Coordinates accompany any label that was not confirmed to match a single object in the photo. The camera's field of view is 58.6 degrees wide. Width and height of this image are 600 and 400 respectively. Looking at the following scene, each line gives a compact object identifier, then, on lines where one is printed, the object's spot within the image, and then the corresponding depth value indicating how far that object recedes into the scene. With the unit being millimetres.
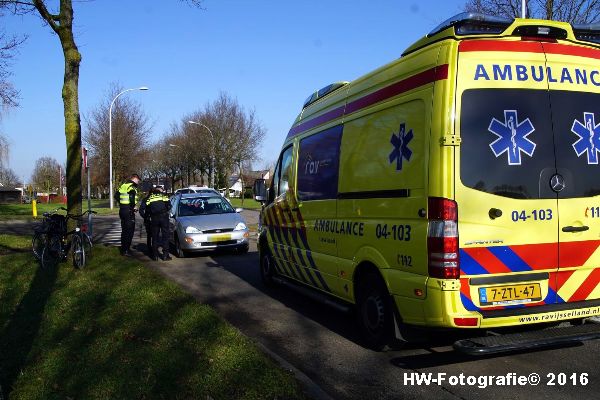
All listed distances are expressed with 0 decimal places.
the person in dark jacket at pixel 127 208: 12219
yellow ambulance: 4188
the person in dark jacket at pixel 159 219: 11828
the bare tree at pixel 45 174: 89062
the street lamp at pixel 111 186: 37006
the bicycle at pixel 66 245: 10055
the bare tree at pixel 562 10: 15678
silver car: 12320
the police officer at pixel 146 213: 12047
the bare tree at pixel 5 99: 16188
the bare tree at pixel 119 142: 44969
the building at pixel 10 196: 58969
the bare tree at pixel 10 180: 100188
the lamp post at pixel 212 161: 51556
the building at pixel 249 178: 75012
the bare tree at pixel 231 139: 53125
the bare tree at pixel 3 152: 35606
